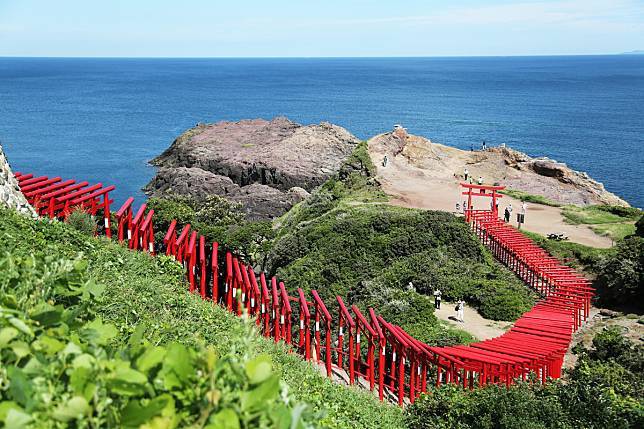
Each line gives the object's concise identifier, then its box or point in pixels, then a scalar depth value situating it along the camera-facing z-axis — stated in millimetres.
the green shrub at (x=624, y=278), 23219
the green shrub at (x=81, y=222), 15783
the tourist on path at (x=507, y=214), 31150
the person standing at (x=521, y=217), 31250
